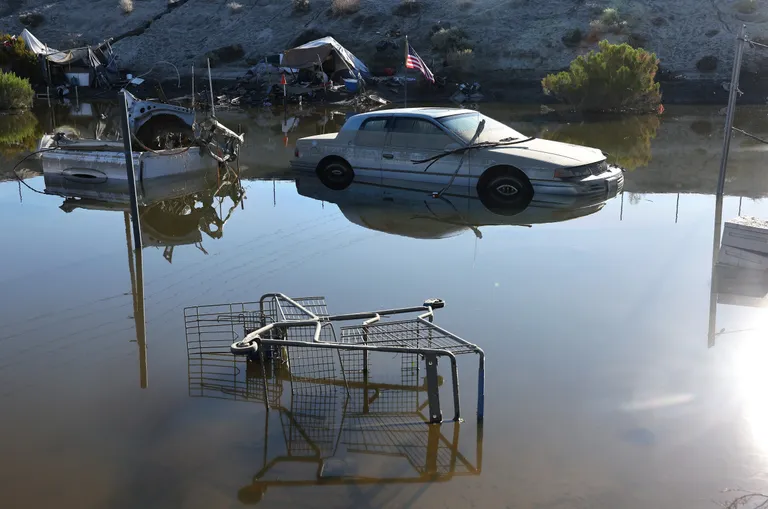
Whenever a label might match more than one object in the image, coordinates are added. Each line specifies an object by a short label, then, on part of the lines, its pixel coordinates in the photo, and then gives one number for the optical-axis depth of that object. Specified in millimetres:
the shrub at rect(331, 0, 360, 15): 49569
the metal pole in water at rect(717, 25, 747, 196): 10531
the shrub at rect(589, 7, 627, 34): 40812
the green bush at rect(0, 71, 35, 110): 30812
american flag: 21734
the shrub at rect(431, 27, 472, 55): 41656
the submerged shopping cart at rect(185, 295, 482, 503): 4652
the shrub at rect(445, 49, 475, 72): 39281
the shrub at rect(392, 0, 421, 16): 48656
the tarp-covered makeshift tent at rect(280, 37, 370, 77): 37281
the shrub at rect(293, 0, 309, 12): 51844
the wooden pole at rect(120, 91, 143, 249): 8742
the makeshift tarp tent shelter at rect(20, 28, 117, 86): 41281
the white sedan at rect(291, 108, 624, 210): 11586
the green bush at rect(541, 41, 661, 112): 27156
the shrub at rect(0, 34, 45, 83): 40719
